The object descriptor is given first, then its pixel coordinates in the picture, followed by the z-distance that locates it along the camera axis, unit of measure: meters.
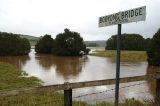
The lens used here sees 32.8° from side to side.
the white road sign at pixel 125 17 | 3.70
